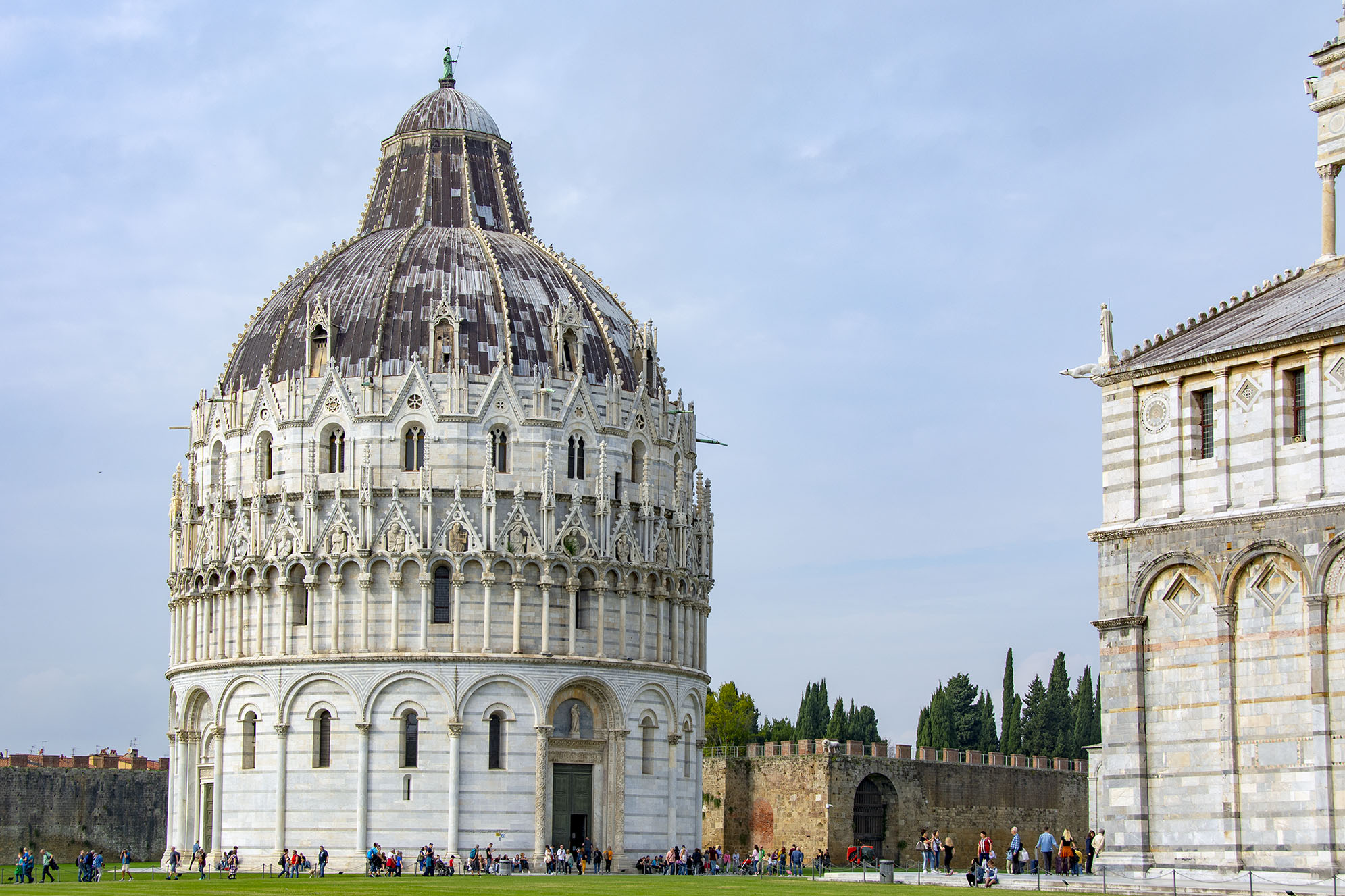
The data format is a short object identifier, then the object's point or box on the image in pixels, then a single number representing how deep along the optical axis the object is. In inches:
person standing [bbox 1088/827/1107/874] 1756.9
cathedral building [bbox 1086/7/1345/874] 1627.7
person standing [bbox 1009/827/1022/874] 2062.0
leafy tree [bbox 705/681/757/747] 4416.8
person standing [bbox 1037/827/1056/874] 1899.6
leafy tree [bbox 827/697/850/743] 4178.2
